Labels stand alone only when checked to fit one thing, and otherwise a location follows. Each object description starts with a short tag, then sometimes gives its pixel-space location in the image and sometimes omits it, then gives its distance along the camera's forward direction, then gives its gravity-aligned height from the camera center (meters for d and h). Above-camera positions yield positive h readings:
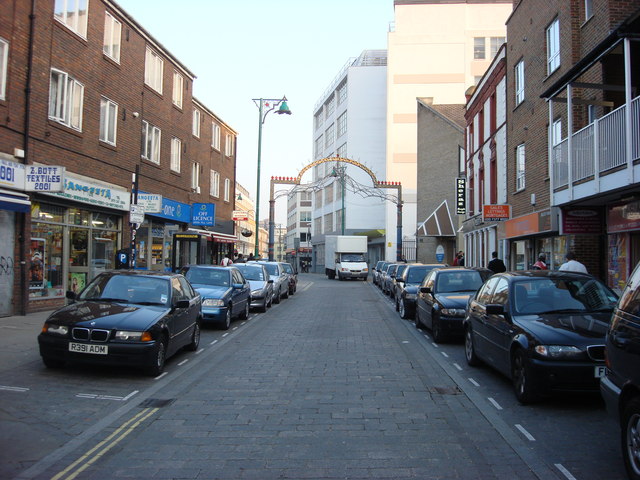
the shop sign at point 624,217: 11.73 +1.06
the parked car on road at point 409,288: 15.80 -0.78
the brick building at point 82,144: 13.01 +3.39
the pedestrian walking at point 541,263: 14.05 +0.02
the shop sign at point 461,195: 30.53 +3.72
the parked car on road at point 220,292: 13.12 -0.82
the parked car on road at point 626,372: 4.09 -0.83
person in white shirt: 11.95 -0.03
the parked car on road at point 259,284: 17.55 -0.79
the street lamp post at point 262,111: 26.44 +7.11
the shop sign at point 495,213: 20.64 +1.88
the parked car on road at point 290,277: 25.86 -0.79
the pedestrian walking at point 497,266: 16.47 -0.08
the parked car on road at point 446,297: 11.09 -0.74
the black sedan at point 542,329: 6.00 -0.79
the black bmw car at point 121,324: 7.44 -0.92
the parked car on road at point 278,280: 21.31 -0.79
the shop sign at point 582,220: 13.90 +1.11
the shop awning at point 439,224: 38.44 +2.65
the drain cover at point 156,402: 6.41 -1.69
